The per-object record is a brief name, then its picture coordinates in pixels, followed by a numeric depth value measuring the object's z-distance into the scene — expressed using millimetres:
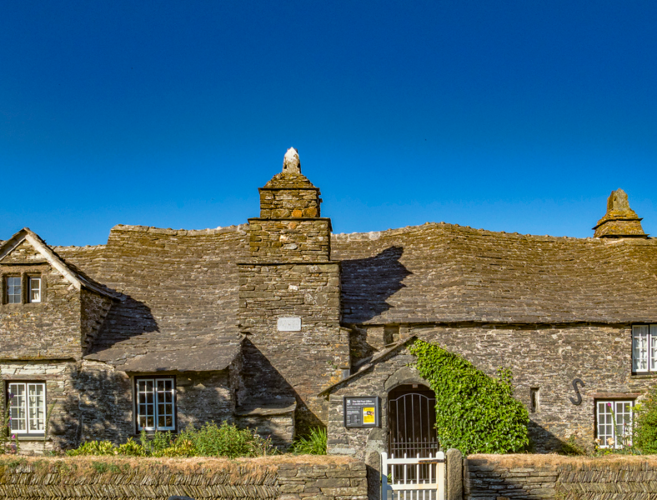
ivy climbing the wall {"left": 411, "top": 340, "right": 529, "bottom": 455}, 13141
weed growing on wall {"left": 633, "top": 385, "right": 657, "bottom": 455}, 14711
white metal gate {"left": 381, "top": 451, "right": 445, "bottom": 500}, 8633
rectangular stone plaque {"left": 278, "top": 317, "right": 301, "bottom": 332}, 15336
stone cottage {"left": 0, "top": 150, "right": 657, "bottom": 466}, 13945
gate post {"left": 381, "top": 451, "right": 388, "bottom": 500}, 8602
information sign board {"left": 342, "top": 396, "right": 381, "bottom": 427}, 13078
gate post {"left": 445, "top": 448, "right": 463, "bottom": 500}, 8664
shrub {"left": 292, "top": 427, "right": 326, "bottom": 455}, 13719
